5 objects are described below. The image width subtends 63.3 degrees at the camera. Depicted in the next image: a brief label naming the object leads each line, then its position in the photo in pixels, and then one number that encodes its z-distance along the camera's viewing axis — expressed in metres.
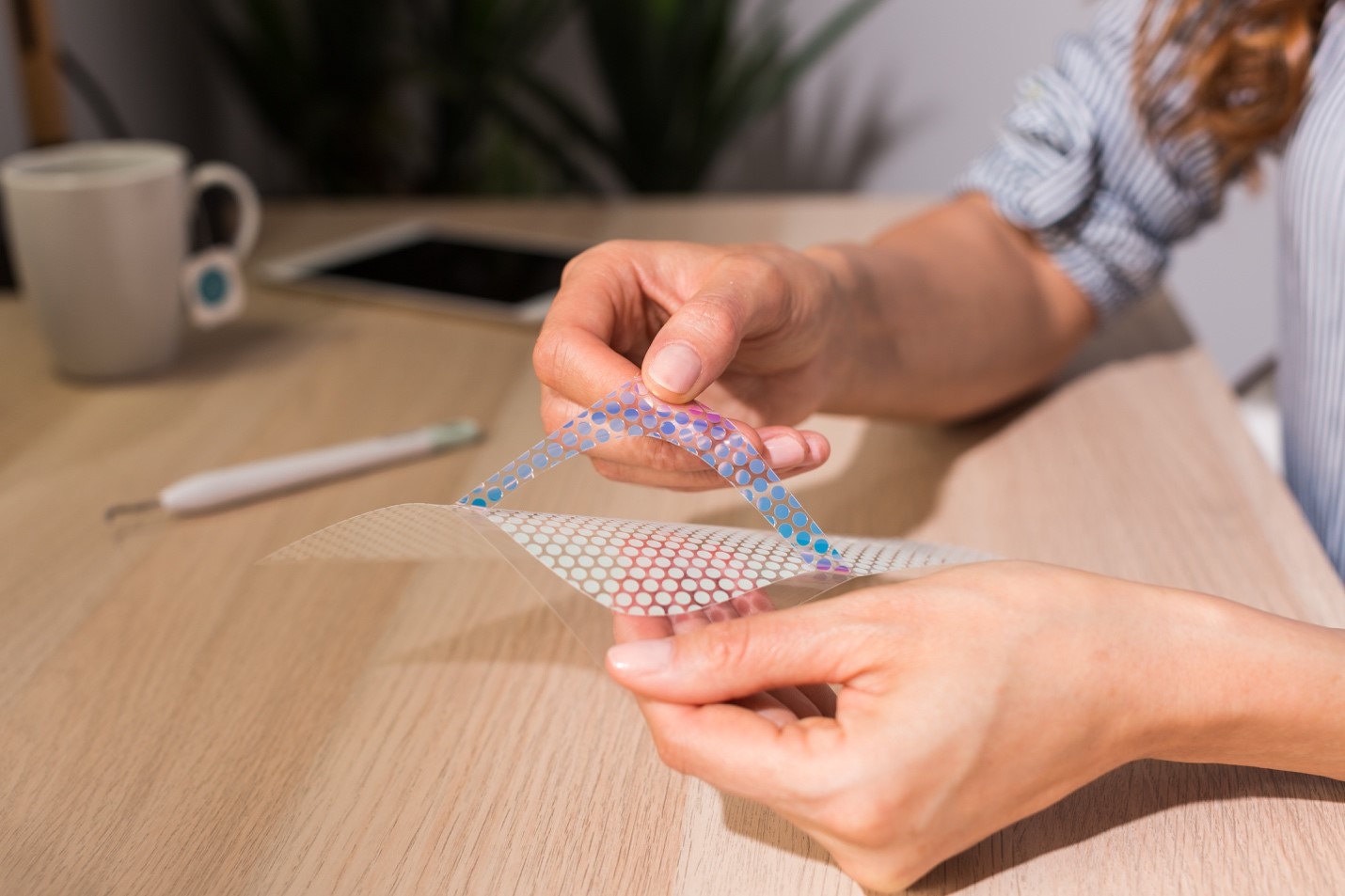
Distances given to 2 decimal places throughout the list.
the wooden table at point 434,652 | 0.38
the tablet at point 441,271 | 0.90
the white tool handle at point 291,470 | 0.58
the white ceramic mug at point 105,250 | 0.70
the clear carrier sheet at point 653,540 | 0.39
